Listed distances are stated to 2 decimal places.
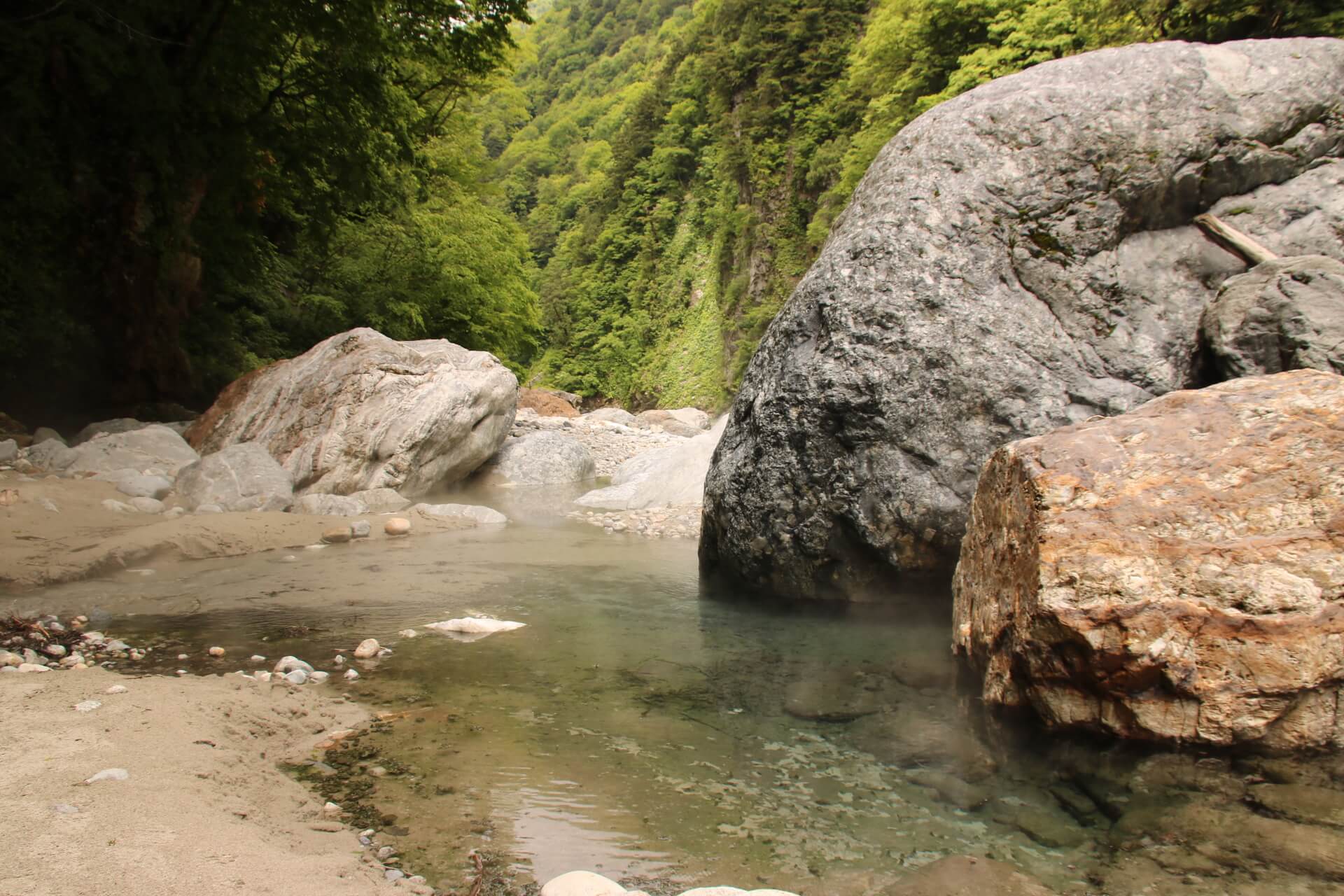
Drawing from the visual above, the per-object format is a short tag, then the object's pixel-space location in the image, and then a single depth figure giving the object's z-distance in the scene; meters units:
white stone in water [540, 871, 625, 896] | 2.14
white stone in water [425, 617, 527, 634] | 4.93
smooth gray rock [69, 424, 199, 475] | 8.66
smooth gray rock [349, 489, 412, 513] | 9.27
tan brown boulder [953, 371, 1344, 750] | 2.91
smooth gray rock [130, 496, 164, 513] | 7.68
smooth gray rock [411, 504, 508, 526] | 9.12
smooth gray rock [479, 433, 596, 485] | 12.62
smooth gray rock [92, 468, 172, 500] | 8.08
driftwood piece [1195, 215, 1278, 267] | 5.25
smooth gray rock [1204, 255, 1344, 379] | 4.33
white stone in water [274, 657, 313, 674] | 3.99
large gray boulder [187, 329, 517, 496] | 10.04
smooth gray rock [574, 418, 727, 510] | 10.65
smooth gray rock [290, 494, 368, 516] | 8.65
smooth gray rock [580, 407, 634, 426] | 25.03
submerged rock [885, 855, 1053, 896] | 2.37
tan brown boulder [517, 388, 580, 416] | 23.92
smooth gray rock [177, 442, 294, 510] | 8.38
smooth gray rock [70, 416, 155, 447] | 10.23
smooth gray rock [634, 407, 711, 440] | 27.38
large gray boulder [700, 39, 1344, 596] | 5.09
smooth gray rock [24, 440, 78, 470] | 8.55
